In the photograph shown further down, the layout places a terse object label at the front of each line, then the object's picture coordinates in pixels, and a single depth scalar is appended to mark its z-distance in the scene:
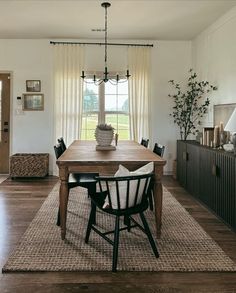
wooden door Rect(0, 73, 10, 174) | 6.29
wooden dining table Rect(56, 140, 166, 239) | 2.84
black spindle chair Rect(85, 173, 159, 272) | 2.43
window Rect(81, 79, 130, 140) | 6.39
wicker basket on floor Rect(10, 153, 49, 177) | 5.89
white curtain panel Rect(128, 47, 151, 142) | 6.29
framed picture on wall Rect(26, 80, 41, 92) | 6.28
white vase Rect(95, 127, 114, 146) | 3.82
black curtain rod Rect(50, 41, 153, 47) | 6.19
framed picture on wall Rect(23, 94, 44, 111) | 6.31
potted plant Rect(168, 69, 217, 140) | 5.76
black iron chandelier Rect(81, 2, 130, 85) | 6.32
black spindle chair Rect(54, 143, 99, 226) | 3.38
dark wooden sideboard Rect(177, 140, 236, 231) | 3.31
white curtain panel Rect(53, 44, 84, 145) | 6.18
